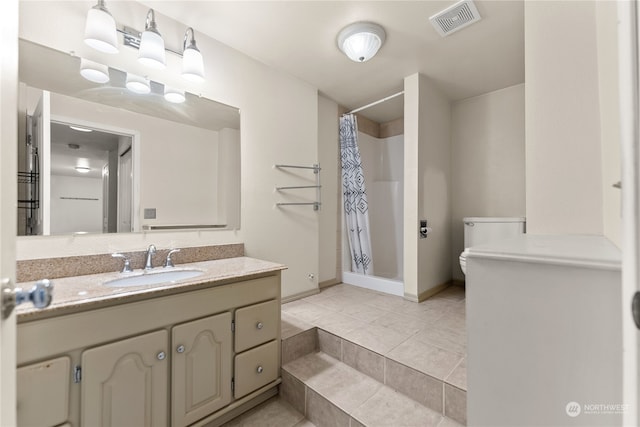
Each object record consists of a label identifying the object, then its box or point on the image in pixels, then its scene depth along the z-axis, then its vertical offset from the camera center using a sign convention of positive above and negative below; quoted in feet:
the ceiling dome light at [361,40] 5.65 +4.07
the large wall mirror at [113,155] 4.09 +1.21
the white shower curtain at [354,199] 9.33 +0.64
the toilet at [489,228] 7.51 -0.40
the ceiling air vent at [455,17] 5.13 +4.22
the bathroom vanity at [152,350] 2.92 -1.87
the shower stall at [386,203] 10.73 +0.56
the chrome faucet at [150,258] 4.83 -0.78
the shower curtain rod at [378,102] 8.47 +4.03
